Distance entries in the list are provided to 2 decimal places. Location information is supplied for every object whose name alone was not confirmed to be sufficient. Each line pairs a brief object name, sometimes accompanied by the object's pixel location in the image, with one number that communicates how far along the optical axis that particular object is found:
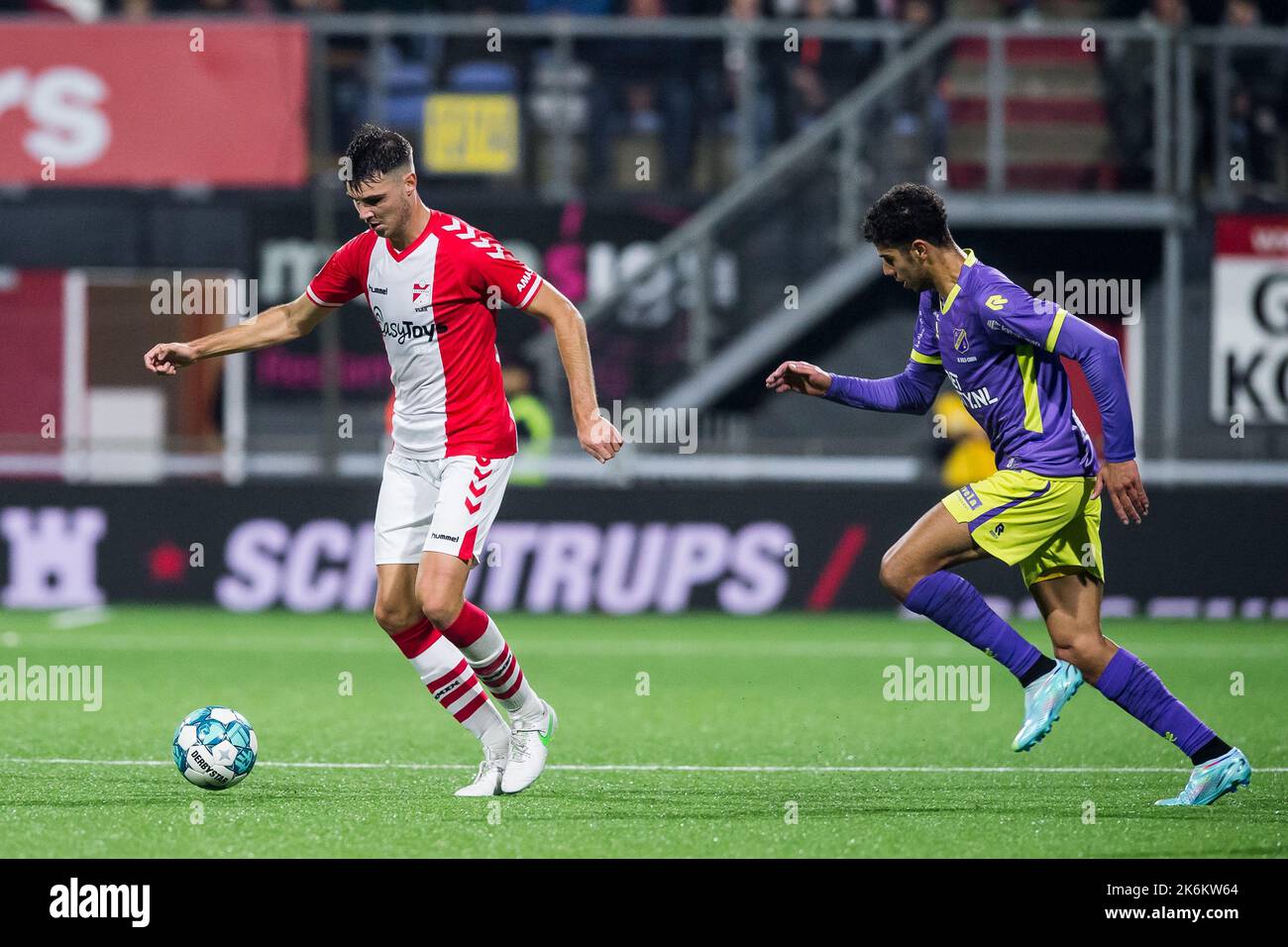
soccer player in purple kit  7.09
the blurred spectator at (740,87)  15.82
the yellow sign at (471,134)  15.74
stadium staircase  15.25
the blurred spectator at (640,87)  15.94
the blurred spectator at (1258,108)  15.94
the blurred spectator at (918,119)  15.32
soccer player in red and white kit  7.02
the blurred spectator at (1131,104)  15.79
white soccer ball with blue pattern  7.02
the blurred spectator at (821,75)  15.94
